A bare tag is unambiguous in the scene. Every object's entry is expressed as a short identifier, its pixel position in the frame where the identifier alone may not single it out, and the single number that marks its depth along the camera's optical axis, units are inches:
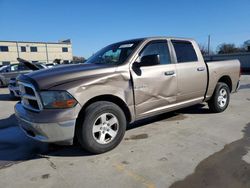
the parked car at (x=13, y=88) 382.6
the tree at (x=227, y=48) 2092.3
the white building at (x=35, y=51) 2152.4
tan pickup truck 133.8
